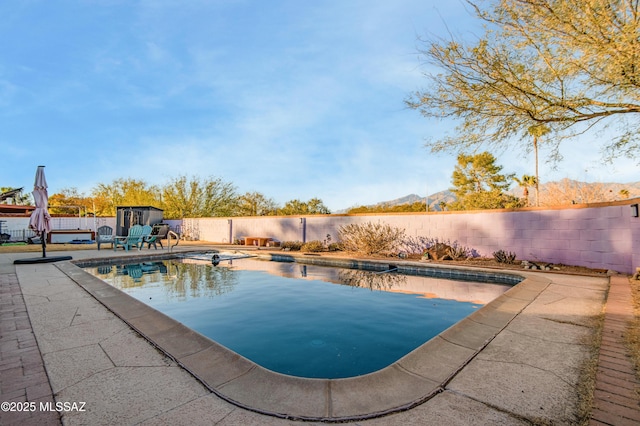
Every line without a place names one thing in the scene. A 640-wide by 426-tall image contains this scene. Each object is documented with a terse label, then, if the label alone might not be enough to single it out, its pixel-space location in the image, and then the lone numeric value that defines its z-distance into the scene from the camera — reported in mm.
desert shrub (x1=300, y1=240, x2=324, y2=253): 12281
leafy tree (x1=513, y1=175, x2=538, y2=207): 29323
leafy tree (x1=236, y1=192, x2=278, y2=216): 29906
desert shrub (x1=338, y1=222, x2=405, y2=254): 10789
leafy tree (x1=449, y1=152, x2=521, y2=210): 30406
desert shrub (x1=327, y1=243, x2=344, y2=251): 12400
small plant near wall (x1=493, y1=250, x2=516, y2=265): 8281
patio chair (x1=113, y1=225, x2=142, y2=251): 12223
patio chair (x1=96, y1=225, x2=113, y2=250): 14925
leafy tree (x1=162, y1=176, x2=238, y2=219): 23438
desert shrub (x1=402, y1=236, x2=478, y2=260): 9391
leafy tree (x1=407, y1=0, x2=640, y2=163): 4309
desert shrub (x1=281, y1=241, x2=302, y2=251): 13391
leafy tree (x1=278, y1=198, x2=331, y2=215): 29266
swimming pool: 3203
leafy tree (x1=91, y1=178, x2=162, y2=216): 26966
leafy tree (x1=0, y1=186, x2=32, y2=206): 34781
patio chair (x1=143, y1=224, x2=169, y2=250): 13020
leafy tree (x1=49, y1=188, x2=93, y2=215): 34688
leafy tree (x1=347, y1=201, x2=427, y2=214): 19739
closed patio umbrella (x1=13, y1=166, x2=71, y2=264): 7965
